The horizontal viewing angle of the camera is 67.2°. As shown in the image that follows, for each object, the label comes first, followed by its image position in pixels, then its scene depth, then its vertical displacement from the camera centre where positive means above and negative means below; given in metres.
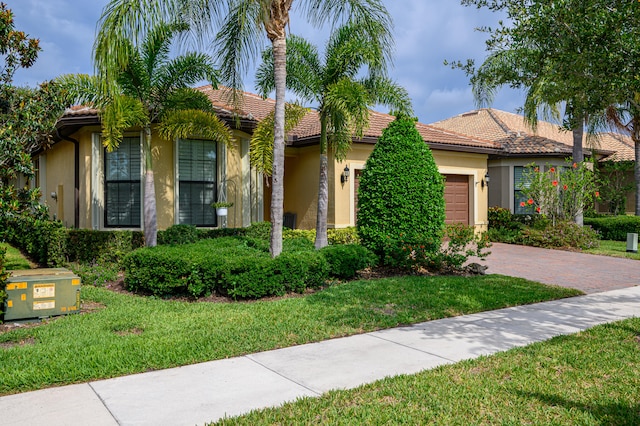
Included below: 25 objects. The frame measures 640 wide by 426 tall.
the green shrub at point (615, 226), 18.92 -0.54
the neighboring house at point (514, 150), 20.47 +2.90
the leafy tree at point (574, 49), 5.67 +2.11
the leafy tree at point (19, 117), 6.71 +1.42
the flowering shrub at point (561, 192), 16.17 +0.69
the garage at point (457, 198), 17.81 +0.55
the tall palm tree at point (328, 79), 11.34 +3.30
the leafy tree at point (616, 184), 24.30 +1.48
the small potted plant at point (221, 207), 11.91 +0.15
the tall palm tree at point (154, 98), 9.80 +2.49
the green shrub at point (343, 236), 13.82 -0.68
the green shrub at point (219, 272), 7.73 -0.98
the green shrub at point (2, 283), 6.27 -0.93
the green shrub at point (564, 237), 15.78 -0.80
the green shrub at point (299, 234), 13.86 -0.61
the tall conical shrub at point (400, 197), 10.12 +0.33
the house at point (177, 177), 11.77 +0.95
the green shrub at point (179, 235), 10.79 -0.50
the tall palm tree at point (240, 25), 8.36 +3.59
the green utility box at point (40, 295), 6.49 -1.13
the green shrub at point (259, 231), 12.20 -0.46
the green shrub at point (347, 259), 9.13 -0.90
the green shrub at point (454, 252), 10.02 -0.84
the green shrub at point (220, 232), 11.59 -0.48
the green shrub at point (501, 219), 18.69 -0.25
